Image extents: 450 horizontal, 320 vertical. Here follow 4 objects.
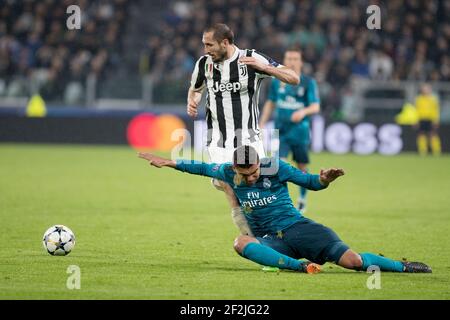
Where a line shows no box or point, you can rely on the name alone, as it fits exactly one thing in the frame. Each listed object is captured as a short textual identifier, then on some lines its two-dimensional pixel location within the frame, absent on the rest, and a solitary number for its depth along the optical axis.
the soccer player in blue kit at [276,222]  15.77
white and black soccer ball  17.59
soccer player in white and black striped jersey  18.16
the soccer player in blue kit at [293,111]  27.17
